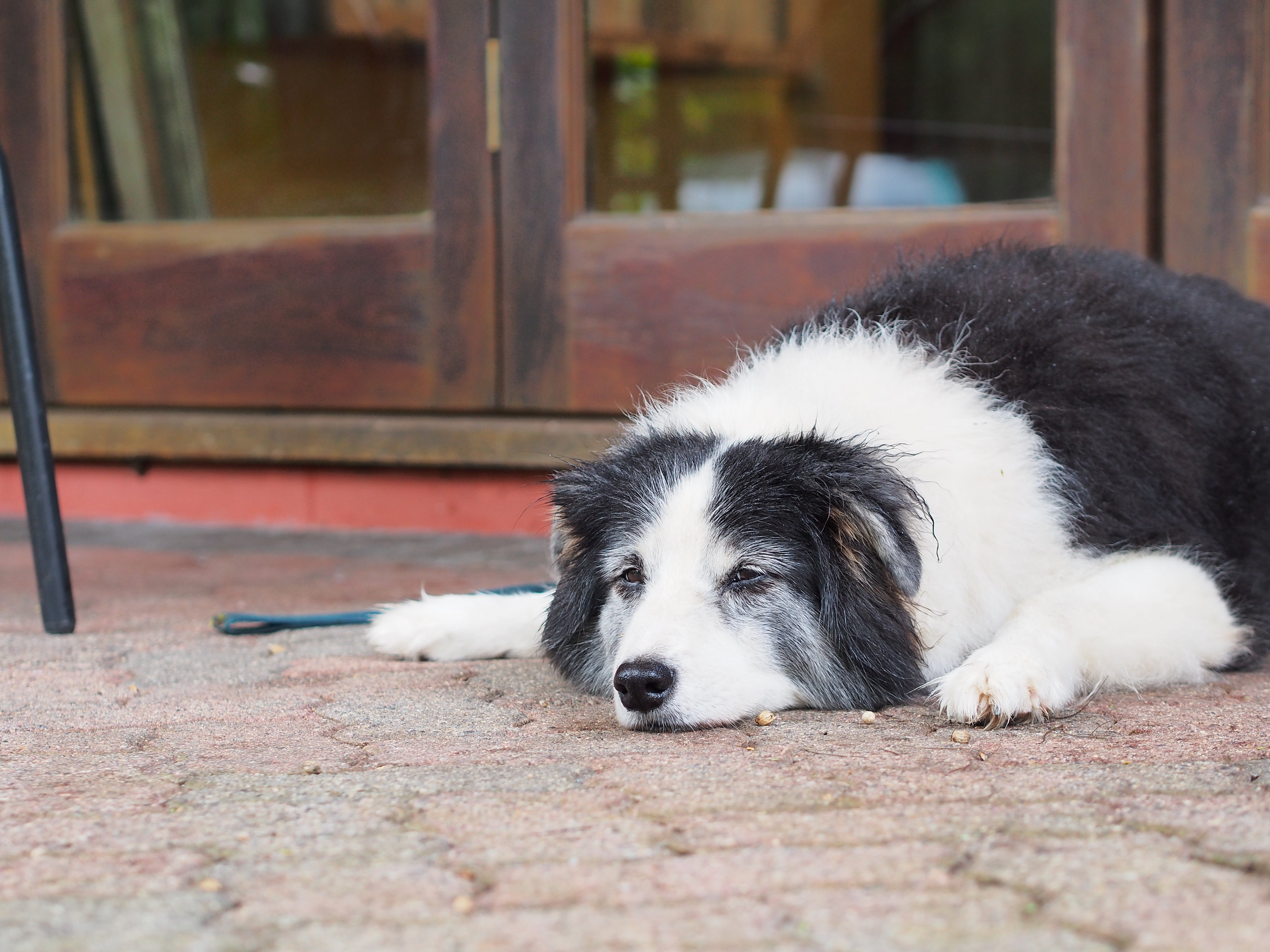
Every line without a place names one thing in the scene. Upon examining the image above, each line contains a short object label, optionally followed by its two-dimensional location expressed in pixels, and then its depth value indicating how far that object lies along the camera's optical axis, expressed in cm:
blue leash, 357
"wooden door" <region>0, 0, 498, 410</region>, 535
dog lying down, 274
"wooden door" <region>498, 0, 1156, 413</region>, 476
